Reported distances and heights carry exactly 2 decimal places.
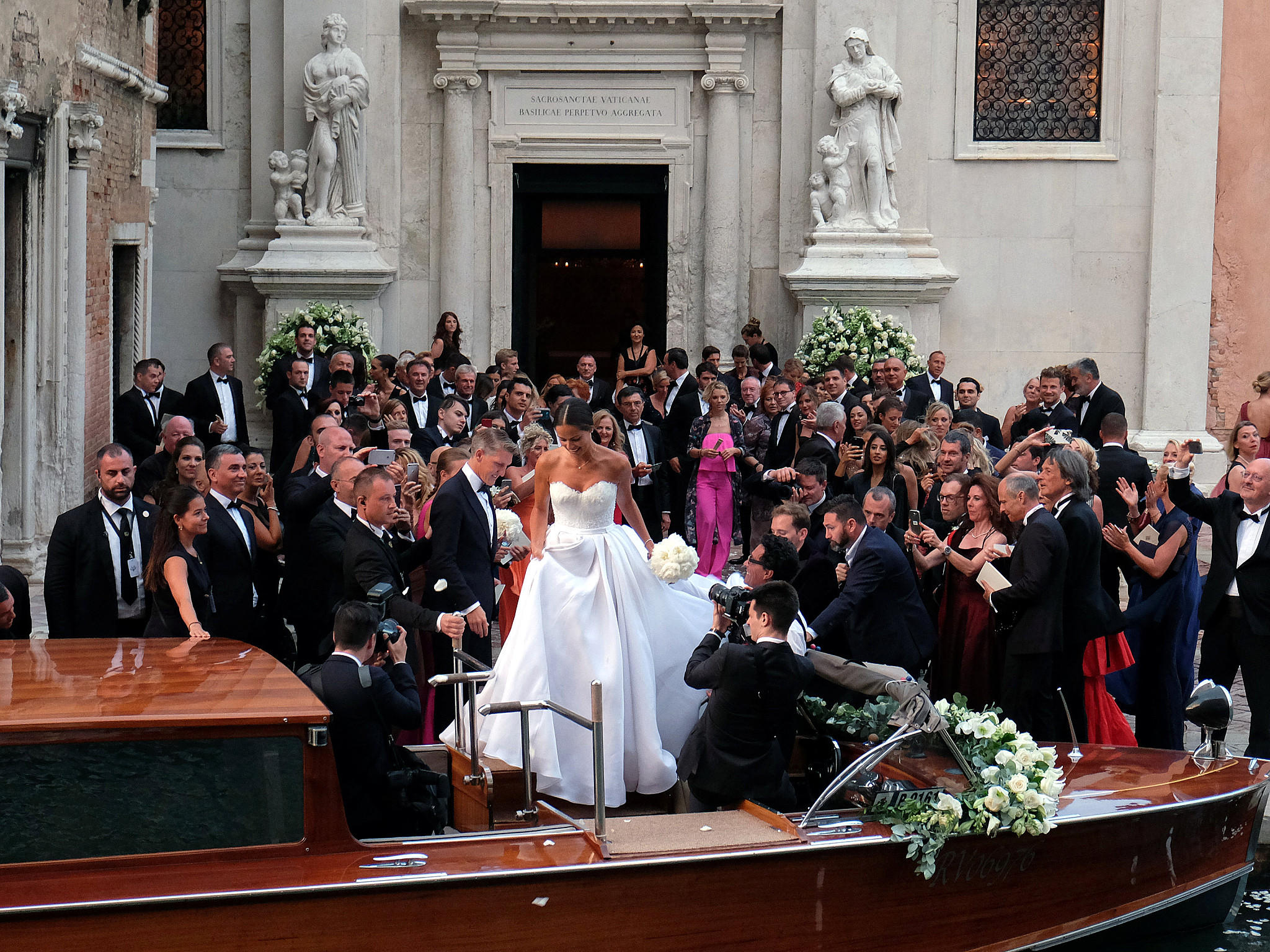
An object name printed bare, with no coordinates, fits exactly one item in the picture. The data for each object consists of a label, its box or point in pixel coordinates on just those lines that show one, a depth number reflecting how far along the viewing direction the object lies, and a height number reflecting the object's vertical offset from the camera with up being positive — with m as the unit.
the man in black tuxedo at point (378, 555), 7.45 -0.91
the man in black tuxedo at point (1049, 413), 12.76 -0.36
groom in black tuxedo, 8.21 -0.90
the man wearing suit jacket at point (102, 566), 7.92 -1.04
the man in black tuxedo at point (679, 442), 13.62 -0.68
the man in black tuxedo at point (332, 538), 8.00 -0.89
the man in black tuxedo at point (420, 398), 13.23 -0.33
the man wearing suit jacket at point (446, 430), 11.40 -0.51
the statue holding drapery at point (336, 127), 17.22 +2.43
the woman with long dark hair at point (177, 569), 7.37 -0.98
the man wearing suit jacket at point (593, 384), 14.72 -0.21
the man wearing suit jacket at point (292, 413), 13.67 -0.48
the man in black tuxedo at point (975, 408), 13.78 -0.36
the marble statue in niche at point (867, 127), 17.17 +2.51
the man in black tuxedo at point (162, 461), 10.20 -0.68
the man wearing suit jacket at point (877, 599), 7.87 -1.13
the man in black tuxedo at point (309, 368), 14.62 -0.12
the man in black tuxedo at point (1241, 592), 8.30 -1.13
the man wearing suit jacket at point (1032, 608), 7.75 -1.15
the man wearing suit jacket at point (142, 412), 13.36 -0.49
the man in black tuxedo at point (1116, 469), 10.07 -0.61
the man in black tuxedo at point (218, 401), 14.58 -0.42
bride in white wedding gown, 6.83 -1.28
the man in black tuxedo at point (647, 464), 12.95 -0.83
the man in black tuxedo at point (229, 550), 7.92 -0.95
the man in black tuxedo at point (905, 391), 14.33 -0.23
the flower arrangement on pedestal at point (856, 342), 16.72 +0.23
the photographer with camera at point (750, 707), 5.96 -1.27
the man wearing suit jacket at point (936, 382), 15.34 -0.15
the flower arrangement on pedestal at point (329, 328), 16.98 +0.29
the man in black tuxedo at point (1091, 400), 13.53 -0.25
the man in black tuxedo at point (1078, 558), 8.04 -0.93
